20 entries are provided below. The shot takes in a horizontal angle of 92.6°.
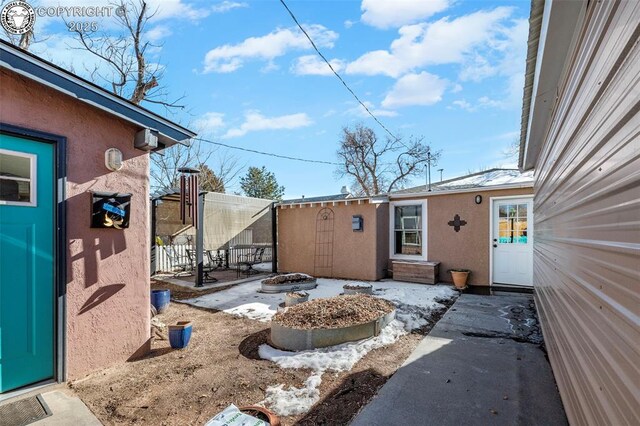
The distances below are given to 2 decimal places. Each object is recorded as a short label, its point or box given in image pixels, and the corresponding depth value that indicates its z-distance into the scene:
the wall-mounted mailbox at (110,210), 3.09
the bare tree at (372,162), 23.44
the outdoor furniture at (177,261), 10.68
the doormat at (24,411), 2.26
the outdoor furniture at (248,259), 9.29
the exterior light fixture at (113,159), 3.20
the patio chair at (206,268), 8.39
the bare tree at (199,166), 18.45
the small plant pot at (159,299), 5.37
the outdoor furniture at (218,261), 10.48
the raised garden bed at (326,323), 3.67
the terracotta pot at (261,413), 2.10
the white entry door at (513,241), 6.82
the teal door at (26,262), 2.54
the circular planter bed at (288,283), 6.96
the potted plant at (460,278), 7.12
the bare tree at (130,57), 11.09
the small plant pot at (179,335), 3.67
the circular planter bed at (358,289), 6.27
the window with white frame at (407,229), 8.38
